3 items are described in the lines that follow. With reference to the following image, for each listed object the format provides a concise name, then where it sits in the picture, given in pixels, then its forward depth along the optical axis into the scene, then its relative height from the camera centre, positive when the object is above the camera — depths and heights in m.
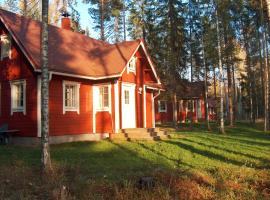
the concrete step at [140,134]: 18.58 -0.82
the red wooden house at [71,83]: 17.38 +1.88
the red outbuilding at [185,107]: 43.53 +1.37
